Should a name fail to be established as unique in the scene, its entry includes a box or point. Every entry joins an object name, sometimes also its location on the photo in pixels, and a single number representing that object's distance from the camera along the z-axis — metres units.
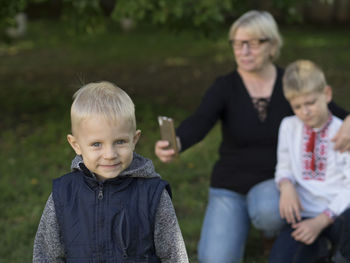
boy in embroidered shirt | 3.35
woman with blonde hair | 3.79
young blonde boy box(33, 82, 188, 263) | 2.28
